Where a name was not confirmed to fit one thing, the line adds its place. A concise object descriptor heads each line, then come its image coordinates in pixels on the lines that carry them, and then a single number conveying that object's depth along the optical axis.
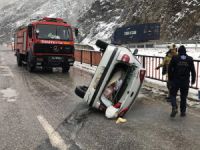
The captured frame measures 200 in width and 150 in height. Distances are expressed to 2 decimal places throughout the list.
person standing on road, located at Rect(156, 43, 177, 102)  6.97
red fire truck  11.97
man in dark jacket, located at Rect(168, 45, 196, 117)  5.45
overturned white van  5.53
